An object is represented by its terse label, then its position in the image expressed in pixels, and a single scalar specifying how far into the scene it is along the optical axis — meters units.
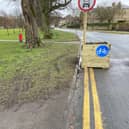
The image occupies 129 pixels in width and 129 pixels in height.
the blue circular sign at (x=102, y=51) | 4.88
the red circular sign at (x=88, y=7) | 4.83
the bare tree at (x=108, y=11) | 41.90
